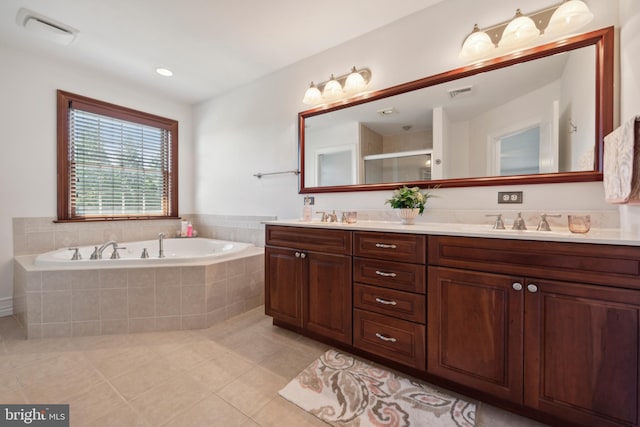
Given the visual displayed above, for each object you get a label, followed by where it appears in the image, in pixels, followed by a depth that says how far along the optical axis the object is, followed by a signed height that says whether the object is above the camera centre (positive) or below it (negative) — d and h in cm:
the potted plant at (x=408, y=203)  180 +6
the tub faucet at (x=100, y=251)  233 -36
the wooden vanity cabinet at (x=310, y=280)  174 -49
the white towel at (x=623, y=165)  106 +20
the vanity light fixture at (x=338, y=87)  220 +107
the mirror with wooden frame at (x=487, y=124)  144 +58
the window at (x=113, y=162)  275 +56
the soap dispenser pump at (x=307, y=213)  231 -2
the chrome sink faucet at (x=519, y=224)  144 -7
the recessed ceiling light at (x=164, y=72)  278 +148
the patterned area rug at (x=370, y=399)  127 -98
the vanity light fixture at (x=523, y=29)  144 +107
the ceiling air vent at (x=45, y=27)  199 +144
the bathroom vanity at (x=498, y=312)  103 -49
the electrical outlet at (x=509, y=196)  161 +9
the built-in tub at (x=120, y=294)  200 -67
